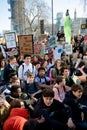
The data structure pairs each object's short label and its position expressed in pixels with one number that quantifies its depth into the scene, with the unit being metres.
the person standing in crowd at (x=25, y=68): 2.99
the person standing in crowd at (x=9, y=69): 2.96
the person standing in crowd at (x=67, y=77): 2.74
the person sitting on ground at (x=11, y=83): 2.32
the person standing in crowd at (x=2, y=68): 2.98
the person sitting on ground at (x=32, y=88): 2.54
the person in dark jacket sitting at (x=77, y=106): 1.94
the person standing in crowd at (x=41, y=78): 2.86
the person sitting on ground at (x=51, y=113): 1.90
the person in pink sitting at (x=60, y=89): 2.38
